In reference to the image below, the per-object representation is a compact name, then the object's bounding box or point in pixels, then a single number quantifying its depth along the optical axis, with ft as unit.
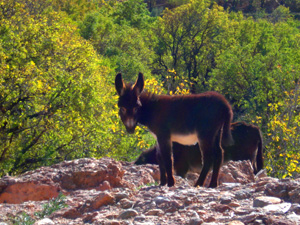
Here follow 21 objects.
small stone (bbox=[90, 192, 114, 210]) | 38.88
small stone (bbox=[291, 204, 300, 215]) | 31.08
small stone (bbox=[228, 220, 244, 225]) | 29.63
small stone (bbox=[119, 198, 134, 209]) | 37.93
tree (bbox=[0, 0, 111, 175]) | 89.45
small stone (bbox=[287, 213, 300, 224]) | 28.72
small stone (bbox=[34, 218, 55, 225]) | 35.24
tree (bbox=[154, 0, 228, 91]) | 264.52
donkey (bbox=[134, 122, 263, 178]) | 81.46
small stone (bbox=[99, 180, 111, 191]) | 50.51
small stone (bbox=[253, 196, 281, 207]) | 34.01
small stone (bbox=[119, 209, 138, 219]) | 34.58
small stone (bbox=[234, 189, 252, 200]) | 38.25
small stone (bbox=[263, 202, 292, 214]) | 31.45
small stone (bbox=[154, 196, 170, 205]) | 36.40
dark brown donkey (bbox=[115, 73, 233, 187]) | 50.65
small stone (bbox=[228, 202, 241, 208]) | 34.78
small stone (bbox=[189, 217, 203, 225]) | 30.90
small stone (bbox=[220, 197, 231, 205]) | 35.76
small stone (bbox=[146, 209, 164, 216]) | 34.41
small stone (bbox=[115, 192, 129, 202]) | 39.82
